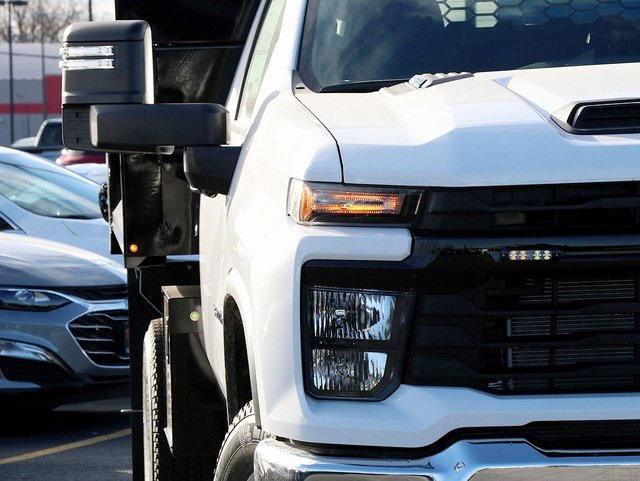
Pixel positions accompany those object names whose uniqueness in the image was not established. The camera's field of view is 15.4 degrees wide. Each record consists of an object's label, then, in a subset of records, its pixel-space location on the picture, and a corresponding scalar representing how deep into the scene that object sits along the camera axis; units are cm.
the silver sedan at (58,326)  1320
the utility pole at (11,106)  10231
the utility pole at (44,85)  11011
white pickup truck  502
